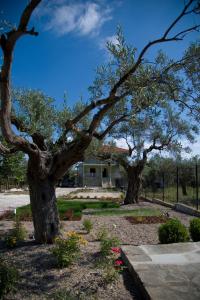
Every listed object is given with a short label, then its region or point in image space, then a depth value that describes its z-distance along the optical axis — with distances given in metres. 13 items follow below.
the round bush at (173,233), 5.20
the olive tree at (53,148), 4.80
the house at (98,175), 34.56
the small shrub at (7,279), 3.30
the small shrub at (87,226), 6.86
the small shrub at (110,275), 3.75
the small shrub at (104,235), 4.97
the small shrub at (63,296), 2.85
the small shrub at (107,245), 4.53
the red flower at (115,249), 4.36
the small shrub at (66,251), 4.31
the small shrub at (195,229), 5.37
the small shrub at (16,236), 5.34
